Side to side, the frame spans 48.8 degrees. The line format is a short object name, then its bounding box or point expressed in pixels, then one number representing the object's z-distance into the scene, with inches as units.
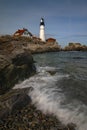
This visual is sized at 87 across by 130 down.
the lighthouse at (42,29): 1805.5
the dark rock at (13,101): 167.5
